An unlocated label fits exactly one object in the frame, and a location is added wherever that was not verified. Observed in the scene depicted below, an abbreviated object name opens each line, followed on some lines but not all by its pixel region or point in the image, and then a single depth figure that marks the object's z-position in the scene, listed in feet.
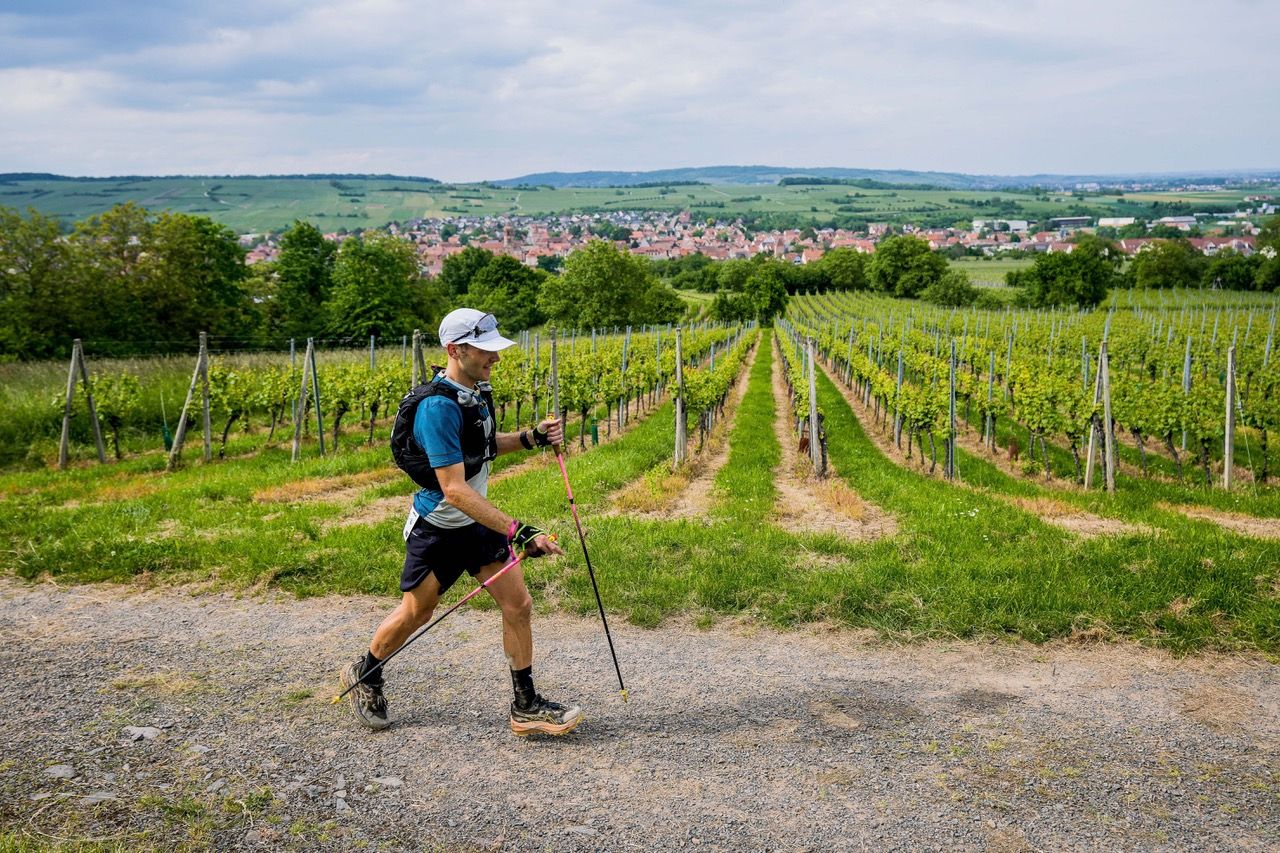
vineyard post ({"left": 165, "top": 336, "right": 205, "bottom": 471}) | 43.16
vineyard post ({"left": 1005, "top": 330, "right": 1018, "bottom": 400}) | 62.34
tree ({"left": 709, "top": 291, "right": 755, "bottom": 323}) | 283.79
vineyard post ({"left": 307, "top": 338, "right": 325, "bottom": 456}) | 45.96
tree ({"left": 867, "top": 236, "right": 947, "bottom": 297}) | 329.93
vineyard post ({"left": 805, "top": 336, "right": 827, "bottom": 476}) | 40.30
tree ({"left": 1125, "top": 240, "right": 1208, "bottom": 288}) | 283.38
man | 13.73
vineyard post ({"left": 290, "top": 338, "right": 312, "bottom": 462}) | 44.55
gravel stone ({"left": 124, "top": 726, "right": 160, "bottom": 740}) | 14.49
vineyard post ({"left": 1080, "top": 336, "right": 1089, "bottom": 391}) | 52.16
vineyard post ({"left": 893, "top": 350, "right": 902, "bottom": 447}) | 47.93
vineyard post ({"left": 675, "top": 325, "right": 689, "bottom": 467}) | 41.65
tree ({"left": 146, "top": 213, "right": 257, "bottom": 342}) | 125.90
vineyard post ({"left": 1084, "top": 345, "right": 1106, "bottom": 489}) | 38.19
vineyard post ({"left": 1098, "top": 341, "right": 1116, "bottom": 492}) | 36.52
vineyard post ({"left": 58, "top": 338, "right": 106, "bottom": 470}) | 43.24
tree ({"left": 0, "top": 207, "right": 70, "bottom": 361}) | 106.63
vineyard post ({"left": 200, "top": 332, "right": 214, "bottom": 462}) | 44.96
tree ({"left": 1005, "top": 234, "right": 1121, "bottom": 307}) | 250.78
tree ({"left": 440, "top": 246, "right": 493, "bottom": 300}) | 313.73
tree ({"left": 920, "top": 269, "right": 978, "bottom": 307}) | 294.25
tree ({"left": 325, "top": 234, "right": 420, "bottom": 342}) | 150.00
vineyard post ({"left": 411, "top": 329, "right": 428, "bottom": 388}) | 42.34
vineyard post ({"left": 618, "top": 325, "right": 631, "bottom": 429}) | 58.61
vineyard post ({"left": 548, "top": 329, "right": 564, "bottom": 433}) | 47.97
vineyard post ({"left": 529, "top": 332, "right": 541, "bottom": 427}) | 56.85
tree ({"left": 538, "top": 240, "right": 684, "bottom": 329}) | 235.20
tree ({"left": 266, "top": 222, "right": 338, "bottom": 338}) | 167.32
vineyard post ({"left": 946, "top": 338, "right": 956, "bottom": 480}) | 41.22
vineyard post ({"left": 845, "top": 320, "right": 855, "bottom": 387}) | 82.39
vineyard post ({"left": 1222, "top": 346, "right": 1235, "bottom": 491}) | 36.42
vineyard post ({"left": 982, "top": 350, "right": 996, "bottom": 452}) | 50.66
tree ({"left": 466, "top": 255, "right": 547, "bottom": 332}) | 265.75
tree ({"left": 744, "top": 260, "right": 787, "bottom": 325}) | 290.76
